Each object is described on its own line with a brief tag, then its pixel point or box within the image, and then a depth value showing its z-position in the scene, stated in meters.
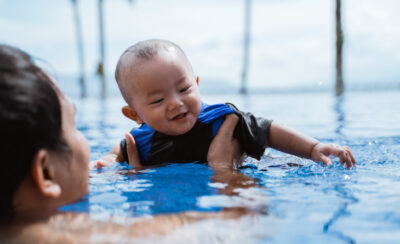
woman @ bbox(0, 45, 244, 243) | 0.65
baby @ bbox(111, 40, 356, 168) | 1.01
